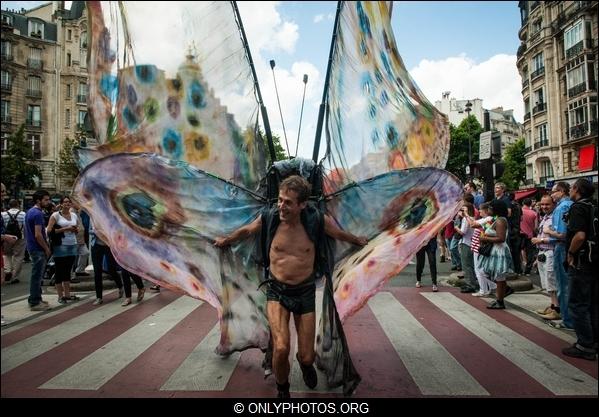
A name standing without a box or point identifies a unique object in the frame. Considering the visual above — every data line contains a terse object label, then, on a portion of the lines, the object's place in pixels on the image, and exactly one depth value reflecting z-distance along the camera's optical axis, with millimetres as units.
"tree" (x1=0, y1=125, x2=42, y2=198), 25578
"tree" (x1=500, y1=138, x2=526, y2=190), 51969
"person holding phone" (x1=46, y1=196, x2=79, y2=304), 7090
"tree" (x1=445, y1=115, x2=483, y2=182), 43969
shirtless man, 3137
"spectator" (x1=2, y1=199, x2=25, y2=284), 9219
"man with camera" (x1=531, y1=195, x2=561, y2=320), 5863
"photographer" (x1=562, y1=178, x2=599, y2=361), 4316
